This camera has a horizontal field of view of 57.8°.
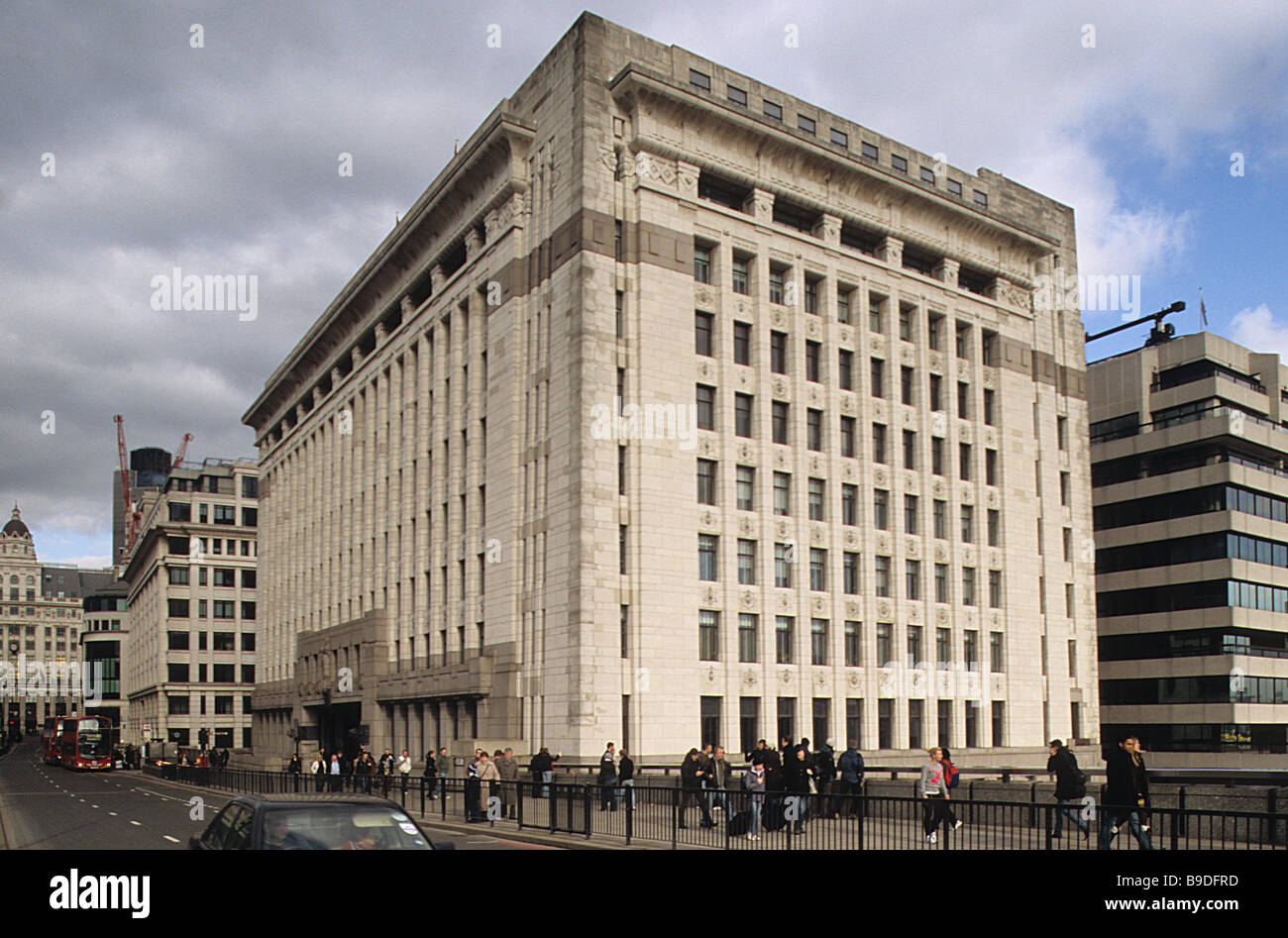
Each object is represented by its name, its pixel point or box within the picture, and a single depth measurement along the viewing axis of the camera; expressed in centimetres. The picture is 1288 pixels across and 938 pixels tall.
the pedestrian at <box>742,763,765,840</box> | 2559
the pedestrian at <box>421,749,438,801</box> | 4175
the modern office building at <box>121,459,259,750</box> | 11206
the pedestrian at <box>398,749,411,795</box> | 4064
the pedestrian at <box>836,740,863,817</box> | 2677
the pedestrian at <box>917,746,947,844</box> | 2180
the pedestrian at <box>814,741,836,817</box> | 2966
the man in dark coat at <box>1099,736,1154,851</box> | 1769
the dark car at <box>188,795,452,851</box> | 1059
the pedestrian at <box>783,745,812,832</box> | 2506
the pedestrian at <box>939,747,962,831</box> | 2262
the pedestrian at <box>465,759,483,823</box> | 2812
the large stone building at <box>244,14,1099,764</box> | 4381
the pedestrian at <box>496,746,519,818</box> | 2745
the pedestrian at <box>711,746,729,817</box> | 2792
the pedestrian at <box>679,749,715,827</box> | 2756
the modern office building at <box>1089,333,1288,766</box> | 6588
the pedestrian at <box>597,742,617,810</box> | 3055
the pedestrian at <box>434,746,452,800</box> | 4486
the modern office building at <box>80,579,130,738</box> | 14000
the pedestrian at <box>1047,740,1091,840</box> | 2070
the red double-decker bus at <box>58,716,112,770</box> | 8231
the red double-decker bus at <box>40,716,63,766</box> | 8975
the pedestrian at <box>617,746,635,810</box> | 3117
